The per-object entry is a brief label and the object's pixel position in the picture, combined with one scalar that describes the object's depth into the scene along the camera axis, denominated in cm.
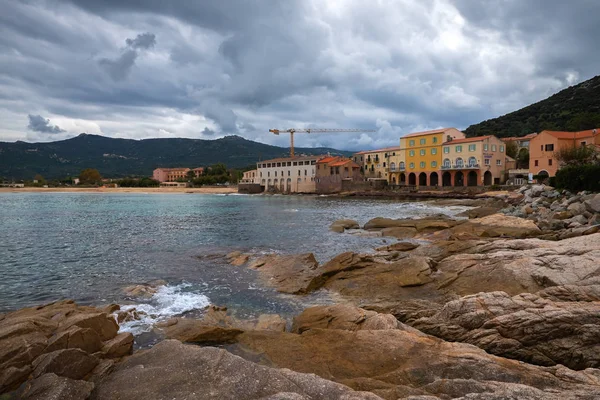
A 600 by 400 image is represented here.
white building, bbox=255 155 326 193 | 10938
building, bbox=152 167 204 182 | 18690
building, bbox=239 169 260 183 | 12927
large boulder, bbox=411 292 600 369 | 752
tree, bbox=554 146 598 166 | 4970
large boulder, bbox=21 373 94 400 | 556
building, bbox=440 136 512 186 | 7981
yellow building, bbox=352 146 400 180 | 10219
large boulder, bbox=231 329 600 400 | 554
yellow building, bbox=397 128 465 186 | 8831
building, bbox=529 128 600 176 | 6513
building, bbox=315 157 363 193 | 10288
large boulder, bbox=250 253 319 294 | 1518
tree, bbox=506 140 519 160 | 9125
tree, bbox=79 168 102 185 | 16462
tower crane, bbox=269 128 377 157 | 18208
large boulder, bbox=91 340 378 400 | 550
